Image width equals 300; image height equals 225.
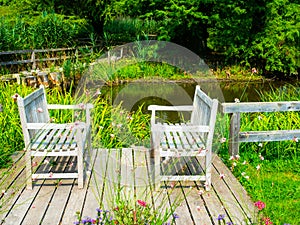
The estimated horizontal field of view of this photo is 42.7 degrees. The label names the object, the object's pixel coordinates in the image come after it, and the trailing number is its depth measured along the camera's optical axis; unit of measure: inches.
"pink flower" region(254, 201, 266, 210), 81.6
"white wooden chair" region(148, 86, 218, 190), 132.7
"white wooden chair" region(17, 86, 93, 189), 131.0
